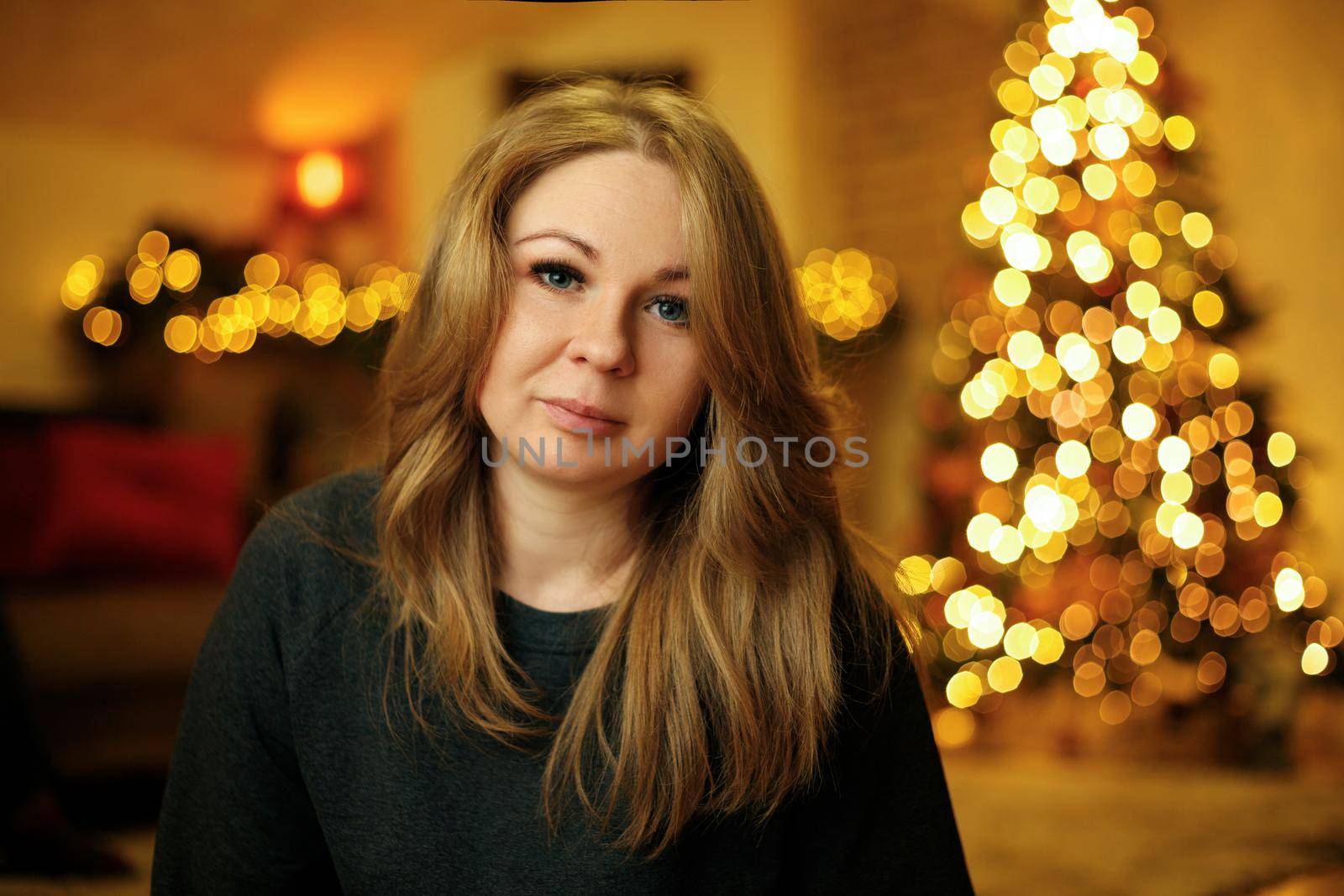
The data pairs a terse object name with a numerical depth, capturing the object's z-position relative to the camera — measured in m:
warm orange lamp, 4.11
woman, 0.99
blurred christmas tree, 2.64
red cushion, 2.35
